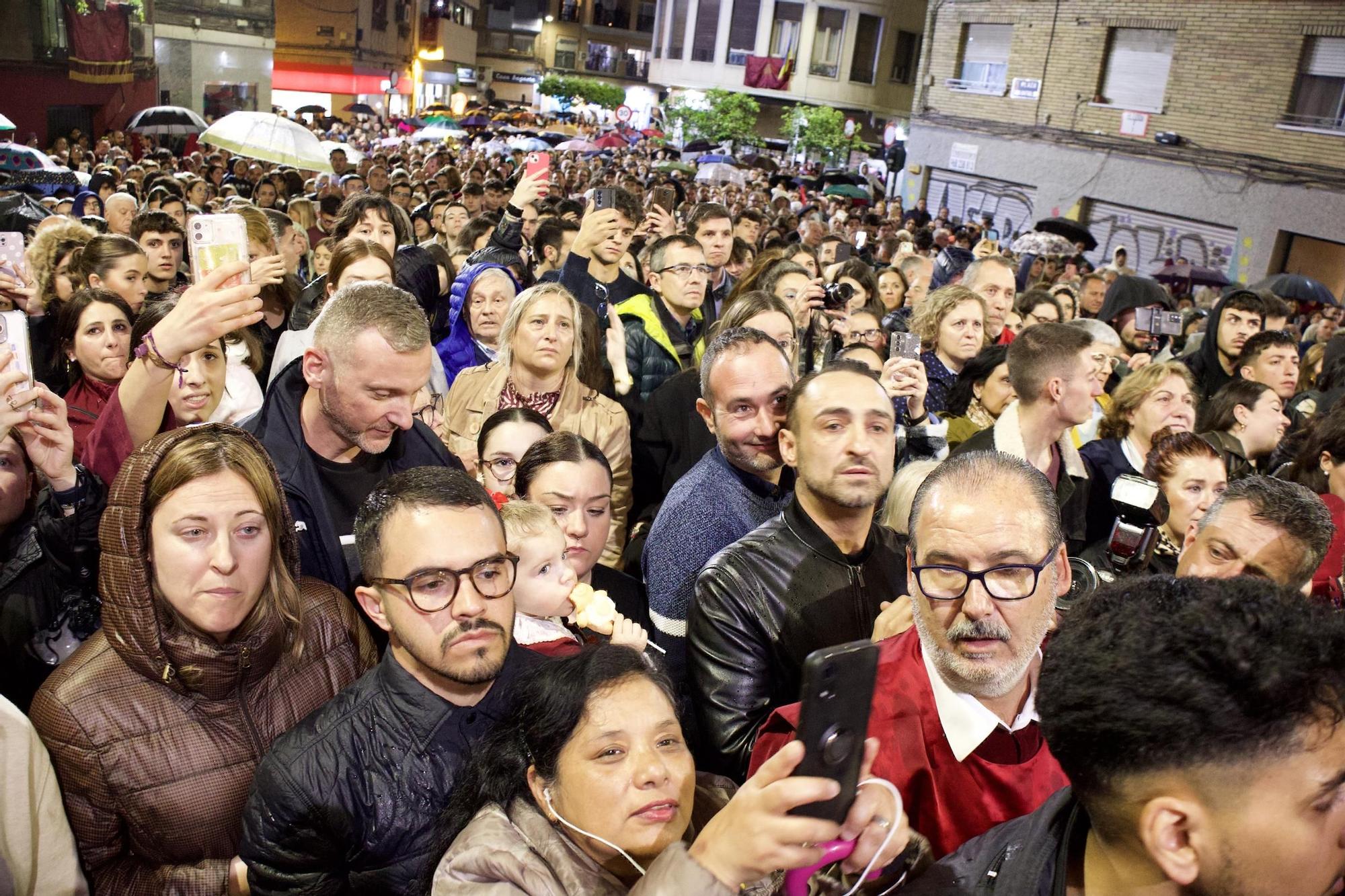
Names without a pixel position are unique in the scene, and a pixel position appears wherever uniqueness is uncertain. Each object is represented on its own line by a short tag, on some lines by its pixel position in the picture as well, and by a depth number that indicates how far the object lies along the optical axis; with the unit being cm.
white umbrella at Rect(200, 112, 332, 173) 1145
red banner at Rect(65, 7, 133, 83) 2328
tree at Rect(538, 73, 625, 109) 5278
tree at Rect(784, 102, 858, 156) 3039
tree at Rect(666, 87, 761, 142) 3409
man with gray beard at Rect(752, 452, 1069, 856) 195
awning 4109
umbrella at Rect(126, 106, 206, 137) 2002
